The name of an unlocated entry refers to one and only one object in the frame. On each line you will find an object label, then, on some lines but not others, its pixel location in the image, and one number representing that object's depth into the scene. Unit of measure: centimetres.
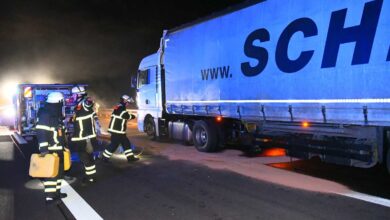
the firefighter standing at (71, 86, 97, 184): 754
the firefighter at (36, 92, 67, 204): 616
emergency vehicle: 1466
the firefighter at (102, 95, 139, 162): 934
